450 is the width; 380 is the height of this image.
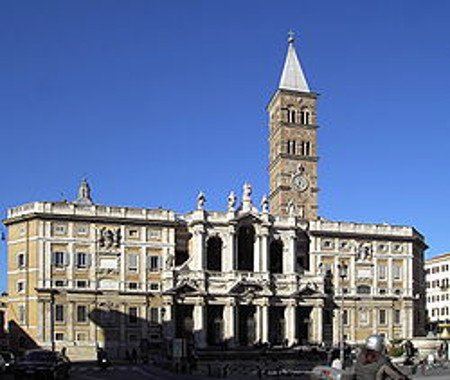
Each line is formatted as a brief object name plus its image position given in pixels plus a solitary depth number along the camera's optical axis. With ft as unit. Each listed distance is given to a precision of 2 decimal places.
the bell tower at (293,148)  304.50
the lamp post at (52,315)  239.75
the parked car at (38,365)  96.84
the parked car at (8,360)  143.16
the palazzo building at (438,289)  449.06
